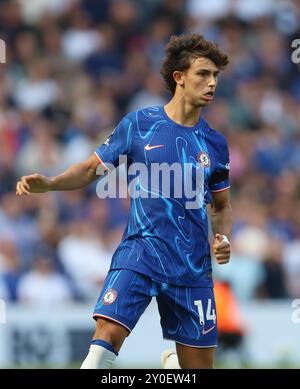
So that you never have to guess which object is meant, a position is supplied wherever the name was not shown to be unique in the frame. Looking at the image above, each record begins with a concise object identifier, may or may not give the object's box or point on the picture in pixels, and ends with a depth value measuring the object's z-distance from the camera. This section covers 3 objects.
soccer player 7.32
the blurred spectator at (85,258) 13.45
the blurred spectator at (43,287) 13.05
